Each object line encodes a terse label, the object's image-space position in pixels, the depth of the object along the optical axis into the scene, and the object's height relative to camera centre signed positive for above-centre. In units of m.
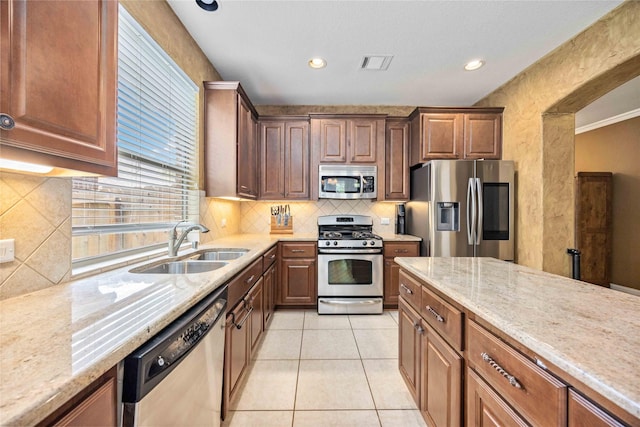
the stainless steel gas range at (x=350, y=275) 3.08 -0.72
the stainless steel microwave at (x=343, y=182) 3.40 +0.41
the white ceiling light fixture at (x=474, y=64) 2.64 +1.54
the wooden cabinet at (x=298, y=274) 3.15 -0.73
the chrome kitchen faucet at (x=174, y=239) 1.83 -0.19
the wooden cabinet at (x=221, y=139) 2.59 +0.73
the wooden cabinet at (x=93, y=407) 0.54 -0.44
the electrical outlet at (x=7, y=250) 0.96 -0.15
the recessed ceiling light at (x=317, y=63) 2.59 +1.51
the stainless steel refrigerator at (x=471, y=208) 2.92 +0.08
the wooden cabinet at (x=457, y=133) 3.21 +1.00
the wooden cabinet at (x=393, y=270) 3.16 -0.67
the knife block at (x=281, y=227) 3.66 -0.19
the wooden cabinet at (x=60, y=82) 0.70 +0.40
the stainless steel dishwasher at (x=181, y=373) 0.72 -0.54
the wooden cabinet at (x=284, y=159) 3.44 +0.71
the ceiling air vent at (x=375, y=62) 2.54 +1.52
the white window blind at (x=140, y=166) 1.40 +0.32
